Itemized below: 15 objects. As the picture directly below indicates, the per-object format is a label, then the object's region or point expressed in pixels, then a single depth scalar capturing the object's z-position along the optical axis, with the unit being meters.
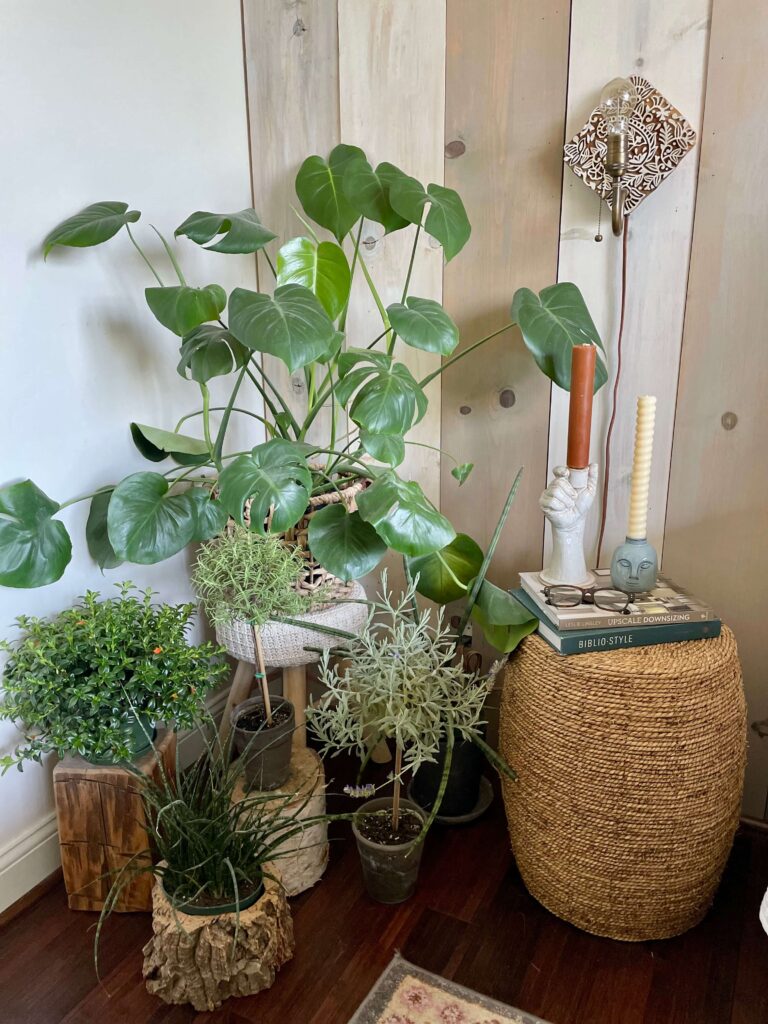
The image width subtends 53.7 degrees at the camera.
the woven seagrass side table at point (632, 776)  1.21
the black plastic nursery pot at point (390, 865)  1.38
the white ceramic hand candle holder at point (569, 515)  1.37
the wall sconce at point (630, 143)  1.38
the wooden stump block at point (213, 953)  1.16
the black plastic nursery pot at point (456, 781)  1.60
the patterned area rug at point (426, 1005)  1.19
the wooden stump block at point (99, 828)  1.35
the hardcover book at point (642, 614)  1.27
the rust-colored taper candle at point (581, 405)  1.29
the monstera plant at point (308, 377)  1.23
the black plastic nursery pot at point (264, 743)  1.36
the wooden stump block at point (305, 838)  1.41
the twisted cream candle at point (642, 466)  1.32
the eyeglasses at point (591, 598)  1.33
